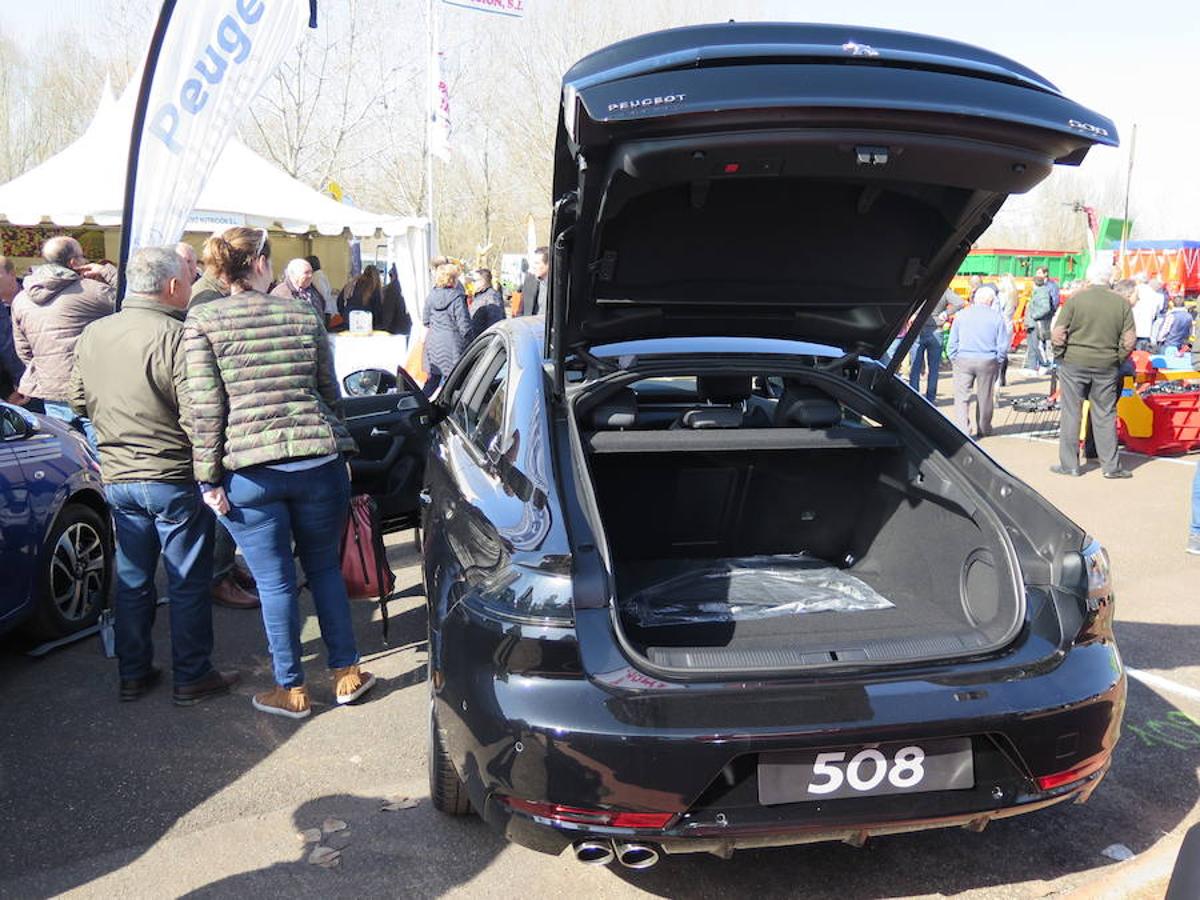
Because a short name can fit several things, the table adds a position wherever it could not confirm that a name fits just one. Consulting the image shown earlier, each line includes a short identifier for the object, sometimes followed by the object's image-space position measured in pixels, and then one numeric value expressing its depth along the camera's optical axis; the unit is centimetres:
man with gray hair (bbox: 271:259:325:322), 860
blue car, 414
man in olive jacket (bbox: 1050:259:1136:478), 828
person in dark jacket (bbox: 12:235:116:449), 601
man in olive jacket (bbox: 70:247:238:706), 374
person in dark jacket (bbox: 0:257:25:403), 716
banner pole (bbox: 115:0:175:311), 586
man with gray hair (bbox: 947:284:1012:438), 983
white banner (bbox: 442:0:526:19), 1673
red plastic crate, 947
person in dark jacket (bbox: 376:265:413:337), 1192
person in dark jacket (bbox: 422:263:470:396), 911
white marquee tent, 1148
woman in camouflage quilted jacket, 352
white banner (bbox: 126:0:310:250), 591
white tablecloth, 1093
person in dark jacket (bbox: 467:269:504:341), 962
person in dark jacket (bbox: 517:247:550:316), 967
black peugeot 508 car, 230
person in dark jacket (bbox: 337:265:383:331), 1172
